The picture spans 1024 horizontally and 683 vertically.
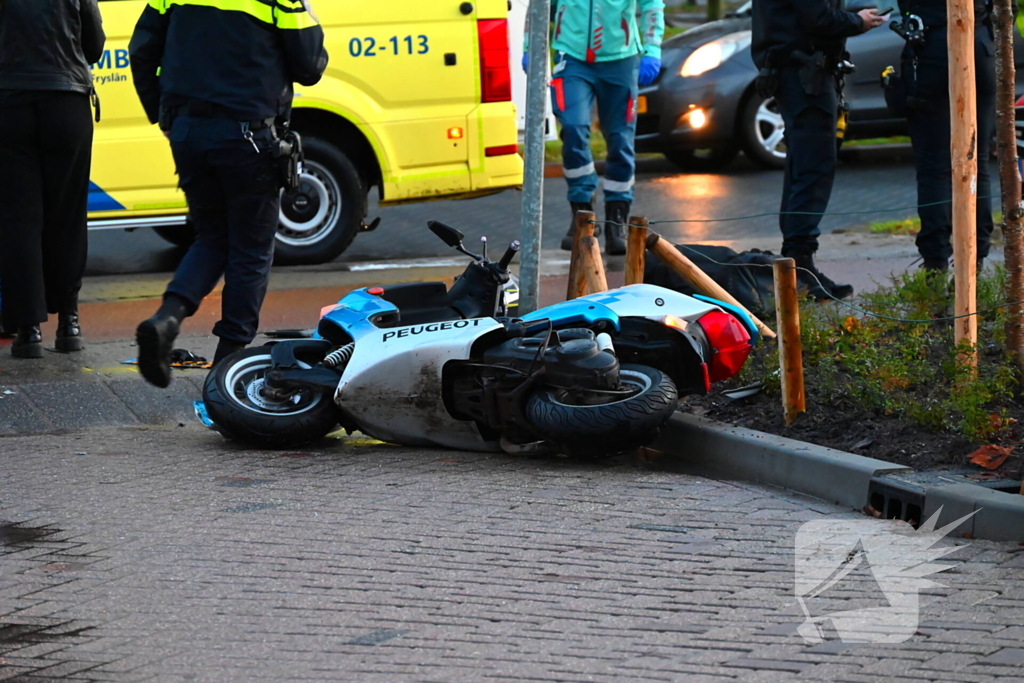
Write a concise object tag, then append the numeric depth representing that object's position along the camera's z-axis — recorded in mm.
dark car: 24406
